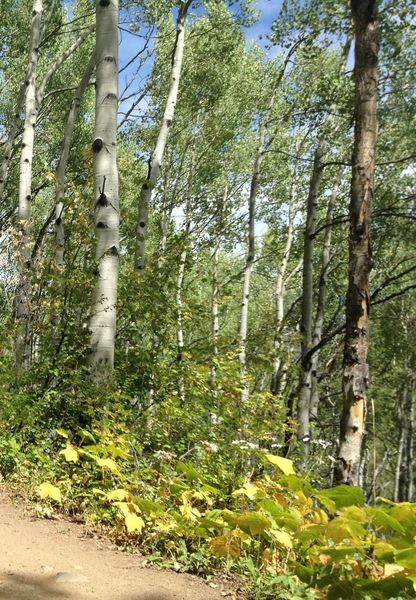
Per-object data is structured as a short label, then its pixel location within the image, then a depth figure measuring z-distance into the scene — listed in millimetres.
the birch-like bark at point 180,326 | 5684
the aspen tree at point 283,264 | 14611
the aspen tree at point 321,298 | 12820
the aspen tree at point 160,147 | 7975
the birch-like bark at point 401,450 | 23662
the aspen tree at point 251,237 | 13695
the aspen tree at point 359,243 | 4281
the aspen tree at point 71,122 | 10356
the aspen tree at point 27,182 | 6371
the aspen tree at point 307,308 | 9266
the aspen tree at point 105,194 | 5039
